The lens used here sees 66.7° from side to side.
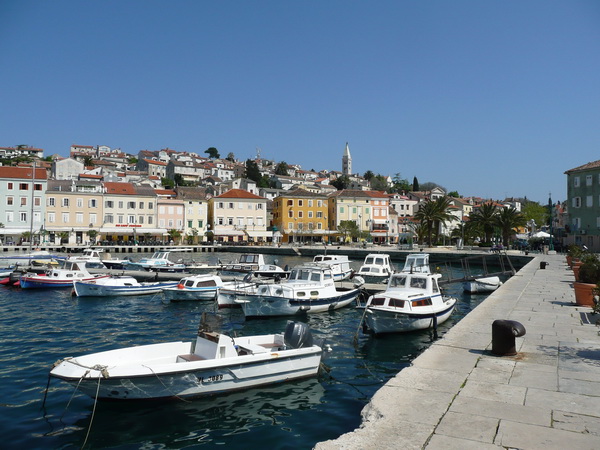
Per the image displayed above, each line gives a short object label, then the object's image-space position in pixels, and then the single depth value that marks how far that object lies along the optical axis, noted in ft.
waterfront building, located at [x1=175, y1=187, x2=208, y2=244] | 288.51
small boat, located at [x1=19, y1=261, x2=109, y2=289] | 102.06
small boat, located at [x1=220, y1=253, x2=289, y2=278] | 124.00
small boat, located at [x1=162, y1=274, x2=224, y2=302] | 87.66
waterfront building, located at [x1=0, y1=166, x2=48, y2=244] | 238.48
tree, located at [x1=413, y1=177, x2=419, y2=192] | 540.52
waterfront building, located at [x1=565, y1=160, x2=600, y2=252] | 199.82
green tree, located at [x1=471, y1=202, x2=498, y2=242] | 219.61
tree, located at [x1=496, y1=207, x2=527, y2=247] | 214.90
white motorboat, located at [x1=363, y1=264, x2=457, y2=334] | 56.34
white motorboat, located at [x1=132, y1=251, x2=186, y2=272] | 134.51
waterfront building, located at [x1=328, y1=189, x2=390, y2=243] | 318.45
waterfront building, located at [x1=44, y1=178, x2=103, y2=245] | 250.37
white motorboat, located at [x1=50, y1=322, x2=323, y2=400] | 31.99
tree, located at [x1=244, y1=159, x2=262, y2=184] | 492.13
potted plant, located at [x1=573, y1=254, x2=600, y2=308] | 52.24
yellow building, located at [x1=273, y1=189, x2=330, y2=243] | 314.76
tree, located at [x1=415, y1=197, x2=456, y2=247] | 223.30
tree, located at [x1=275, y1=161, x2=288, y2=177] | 564.30
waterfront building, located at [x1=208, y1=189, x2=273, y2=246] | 295.89
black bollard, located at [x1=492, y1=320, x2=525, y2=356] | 32.60
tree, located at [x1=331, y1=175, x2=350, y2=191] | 526.57
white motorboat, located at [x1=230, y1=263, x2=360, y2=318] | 71.61
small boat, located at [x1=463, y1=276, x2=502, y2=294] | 100.53
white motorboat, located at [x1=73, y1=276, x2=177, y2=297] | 91.81
